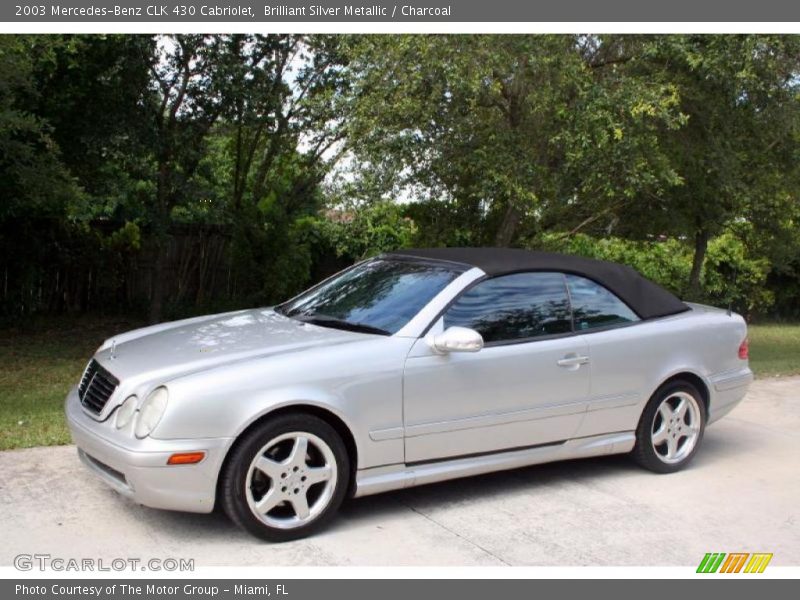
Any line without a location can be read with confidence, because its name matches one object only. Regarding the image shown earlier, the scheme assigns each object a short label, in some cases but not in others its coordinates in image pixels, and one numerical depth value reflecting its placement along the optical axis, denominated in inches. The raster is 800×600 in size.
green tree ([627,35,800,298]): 359.9
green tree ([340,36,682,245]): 351.9
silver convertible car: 179.9
